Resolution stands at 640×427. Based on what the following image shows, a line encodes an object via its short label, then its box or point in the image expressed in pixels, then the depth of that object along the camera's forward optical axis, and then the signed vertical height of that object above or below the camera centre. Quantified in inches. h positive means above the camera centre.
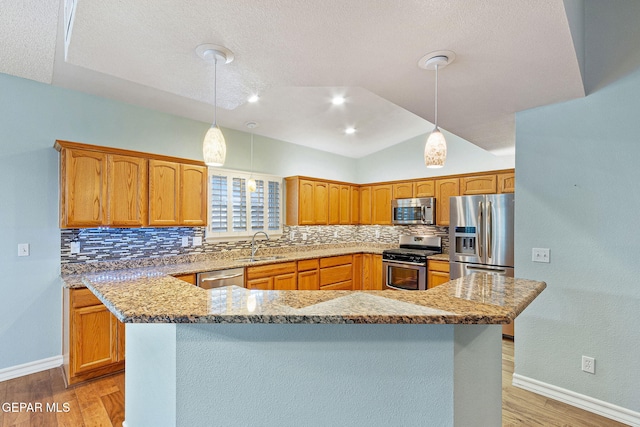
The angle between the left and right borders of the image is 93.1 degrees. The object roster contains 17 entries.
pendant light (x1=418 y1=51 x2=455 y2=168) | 68.3 +16.7
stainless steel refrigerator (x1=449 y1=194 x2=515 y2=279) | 137.9 -9.4
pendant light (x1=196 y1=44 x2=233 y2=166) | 66.9 +17.3
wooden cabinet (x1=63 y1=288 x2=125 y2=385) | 99.3 -42.6
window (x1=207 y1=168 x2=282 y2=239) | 157.9 +5.1
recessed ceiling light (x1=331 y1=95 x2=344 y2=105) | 142.2 +54.9
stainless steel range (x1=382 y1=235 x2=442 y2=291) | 177.5 -29.2
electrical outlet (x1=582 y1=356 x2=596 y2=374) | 87.9 -43.5
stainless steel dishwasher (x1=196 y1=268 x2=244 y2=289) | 127.4 -28.1
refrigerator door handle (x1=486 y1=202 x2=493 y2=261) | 142.8 -7.0
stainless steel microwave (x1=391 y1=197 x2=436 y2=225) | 187.5 +2.4
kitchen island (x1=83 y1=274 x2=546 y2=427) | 50.4 -26.1
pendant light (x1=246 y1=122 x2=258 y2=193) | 158.4 +17.1
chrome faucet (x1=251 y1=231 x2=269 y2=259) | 171.4 -18.2
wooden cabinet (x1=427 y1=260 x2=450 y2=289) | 168.2 -32.4
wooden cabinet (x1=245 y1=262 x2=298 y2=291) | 146.5 -32.0
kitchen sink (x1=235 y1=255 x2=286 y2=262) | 158.9 -24.3
